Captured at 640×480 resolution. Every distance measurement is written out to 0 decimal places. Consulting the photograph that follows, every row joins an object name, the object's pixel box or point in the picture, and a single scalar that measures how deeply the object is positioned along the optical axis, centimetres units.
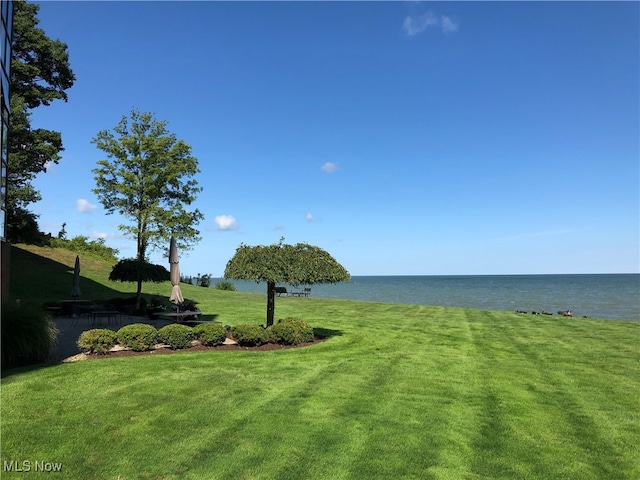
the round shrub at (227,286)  4058
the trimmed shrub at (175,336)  1095
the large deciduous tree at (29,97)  2409
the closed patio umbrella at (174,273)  1372
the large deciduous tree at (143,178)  1967
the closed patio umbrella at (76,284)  1866
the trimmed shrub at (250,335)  1164
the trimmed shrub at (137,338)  1052
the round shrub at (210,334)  1148
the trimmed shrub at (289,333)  1203
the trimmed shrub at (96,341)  1008
